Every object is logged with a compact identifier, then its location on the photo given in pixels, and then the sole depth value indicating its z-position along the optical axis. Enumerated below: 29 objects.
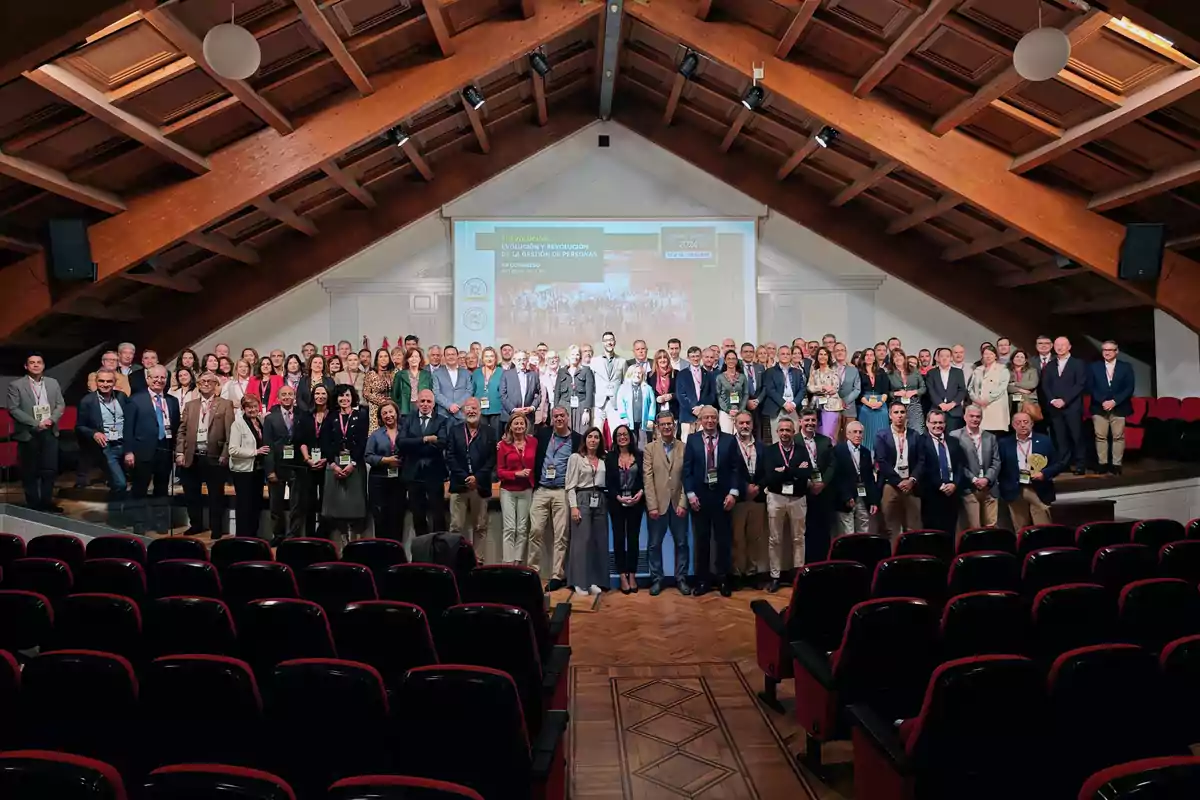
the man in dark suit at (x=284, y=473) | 6.47
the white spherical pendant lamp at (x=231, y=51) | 4.89
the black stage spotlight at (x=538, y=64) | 8.20
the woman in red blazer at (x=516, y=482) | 6.12
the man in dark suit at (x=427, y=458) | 6.22
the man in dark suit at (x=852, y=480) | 6.15
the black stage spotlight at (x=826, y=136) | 8.44
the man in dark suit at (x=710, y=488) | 6.04
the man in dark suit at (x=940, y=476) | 6.11
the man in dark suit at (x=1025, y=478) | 6.18
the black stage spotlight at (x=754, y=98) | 7.82
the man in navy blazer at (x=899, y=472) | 6.20
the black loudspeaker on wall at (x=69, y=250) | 7.06
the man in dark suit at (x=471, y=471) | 6.20
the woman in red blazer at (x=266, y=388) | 8.00
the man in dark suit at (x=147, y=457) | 6.53
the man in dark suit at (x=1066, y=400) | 7.90
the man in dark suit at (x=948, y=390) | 8.12
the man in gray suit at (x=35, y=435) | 6.42
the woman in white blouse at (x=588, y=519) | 6.05
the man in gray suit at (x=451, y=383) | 8.07
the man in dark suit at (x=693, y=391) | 8.09
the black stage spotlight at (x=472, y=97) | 7.96
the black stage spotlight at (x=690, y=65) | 8.26
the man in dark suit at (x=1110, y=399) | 7.81
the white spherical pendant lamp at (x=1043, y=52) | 4.90
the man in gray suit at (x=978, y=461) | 6.11
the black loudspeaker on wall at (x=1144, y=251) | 7.40
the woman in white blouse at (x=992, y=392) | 8.20
